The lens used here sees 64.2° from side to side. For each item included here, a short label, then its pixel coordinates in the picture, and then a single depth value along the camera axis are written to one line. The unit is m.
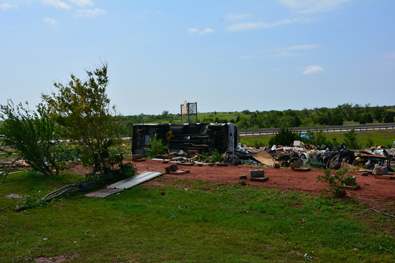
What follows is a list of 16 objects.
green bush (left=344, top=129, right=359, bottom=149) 28.47
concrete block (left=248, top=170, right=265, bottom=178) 10.86
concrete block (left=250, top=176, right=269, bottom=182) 10.53
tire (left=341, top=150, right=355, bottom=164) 14.93
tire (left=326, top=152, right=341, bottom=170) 14.81
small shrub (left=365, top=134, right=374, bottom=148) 28.60
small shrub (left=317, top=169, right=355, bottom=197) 8.23
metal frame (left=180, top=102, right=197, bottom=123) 22.53
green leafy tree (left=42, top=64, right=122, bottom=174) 11.33
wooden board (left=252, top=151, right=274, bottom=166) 16.84
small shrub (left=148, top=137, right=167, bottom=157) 19.95
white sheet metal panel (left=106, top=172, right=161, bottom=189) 11.24
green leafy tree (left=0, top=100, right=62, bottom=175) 12.83
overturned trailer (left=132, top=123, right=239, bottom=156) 19.14
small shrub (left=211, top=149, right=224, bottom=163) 16.67
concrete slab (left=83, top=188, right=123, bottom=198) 10.21
